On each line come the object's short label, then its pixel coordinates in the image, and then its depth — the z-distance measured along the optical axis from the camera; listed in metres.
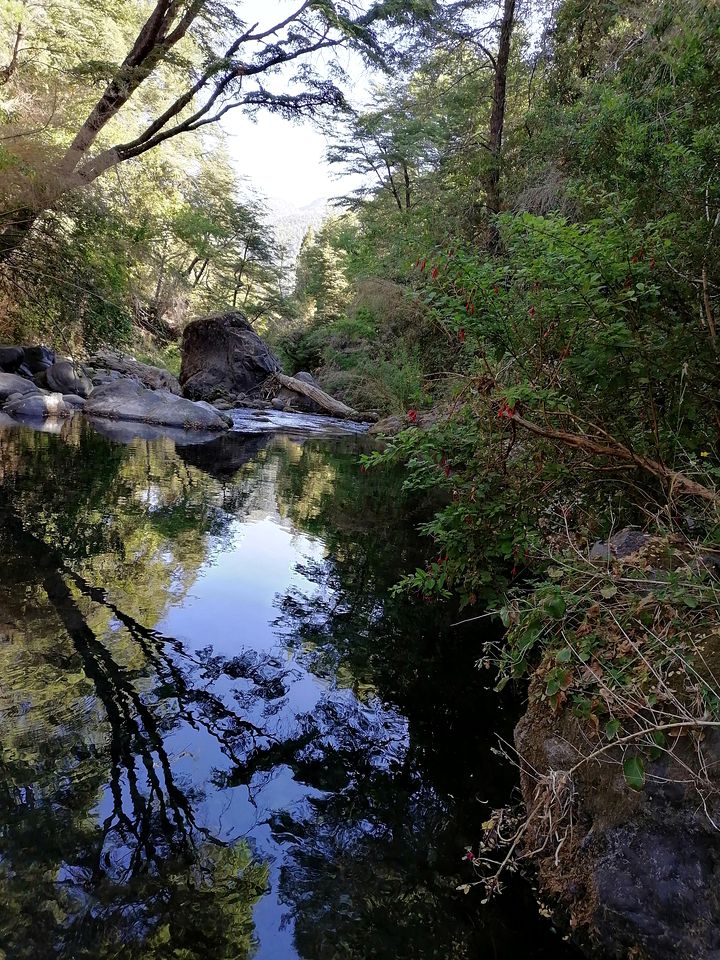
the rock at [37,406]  17.11
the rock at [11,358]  18.67
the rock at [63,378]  20.25
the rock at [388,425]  18.04
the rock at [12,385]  17.81
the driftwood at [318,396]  26.66
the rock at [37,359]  20.06
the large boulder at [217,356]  26.25
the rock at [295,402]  27.80
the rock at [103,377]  22.30
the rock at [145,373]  24.30
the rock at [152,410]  19.31
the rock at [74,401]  19.42
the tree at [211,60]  11.87
